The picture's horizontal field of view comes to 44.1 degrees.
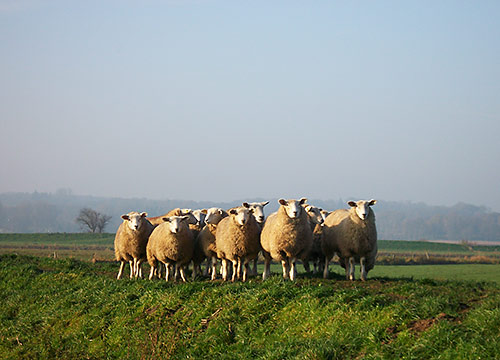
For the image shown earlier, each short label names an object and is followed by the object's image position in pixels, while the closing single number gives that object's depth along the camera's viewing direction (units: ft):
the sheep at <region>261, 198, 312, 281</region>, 64.08
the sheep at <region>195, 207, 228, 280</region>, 73.67
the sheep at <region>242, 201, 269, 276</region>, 69.15
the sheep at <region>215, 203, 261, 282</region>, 67.82
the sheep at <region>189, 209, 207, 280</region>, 75.87
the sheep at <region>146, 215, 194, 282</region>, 71.92
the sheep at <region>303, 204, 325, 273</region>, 72.28
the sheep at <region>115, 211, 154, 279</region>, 78.95
